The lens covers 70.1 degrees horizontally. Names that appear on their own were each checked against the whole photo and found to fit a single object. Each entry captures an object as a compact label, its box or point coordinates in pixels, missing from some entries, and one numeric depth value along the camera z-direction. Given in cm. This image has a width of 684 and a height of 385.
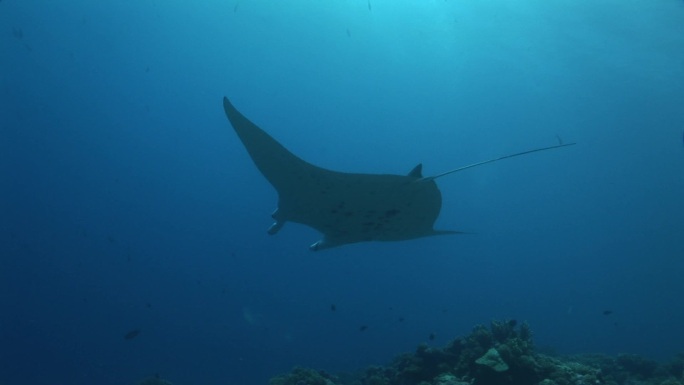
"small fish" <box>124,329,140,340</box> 1599
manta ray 779
